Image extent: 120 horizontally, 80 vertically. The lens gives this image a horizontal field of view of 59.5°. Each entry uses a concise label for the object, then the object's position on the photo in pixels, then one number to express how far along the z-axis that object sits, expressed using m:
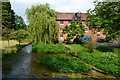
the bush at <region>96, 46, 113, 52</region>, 14.88
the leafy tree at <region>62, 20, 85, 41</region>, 23.20
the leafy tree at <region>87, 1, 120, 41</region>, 13.55
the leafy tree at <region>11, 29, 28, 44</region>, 15.77
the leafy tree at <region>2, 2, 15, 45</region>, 13.25
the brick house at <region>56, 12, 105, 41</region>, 34.50
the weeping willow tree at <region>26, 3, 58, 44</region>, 17.53
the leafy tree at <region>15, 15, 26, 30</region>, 50.80
